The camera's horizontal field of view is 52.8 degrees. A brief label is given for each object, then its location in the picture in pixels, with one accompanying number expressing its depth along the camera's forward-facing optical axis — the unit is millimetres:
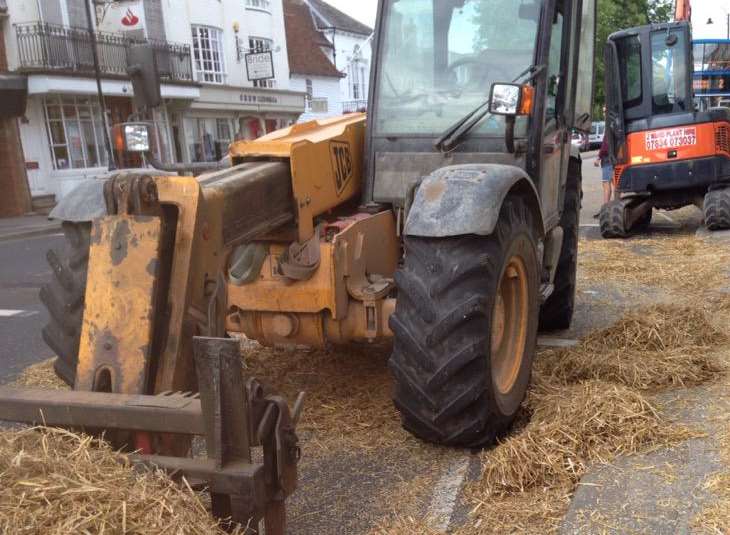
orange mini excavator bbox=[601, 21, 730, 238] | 10078
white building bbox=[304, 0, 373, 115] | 39375
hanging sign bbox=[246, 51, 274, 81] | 28609
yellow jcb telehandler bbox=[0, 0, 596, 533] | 2346
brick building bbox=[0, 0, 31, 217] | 19906
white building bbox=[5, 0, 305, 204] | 20578
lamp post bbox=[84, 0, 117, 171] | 17627
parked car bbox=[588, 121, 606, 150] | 42084
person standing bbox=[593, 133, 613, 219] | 12566
